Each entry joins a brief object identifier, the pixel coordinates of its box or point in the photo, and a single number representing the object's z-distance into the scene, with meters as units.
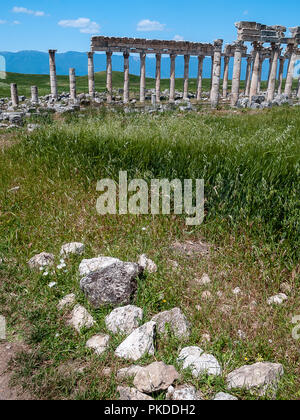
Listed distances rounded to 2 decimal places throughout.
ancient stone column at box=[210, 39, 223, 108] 30.66
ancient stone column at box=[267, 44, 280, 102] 31.28
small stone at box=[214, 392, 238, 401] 2.48
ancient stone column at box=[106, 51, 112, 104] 33.28
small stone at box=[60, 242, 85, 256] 4.33
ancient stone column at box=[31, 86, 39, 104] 31.19
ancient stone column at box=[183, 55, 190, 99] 37.97
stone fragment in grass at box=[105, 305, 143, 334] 3.21
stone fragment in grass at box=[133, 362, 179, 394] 2.58
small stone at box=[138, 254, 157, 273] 4.01
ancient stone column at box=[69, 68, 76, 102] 32.88
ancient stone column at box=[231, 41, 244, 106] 28.73
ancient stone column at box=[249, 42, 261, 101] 29.58
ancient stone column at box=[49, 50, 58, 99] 31.55
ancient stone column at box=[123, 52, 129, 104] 34.03
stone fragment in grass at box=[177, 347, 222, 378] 2.75
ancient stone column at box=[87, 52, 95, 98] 32.83
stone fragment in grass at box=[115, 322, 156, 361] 2.93
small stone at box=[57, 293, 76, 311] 3.56
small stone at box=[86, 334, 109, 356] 3.02
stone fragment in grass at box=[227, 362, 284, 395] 2.58
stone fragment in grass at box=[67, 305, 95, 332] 3.29
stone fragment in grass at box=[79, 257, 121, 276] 3.93
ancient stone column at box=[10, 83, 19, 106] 27.91
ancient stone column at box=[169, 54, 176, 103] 37.25
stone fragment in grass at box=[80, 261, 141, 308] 3.55
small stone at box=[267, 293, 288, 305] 3.54
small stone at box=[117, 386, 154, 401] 2.56
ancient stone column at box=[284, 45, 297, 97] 33.19
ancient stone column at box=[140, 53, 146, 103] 35.26
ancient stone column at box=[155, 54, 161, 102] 36.29
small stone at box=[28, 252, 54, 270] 4.11
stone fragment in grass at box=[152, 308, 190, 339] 3.17
